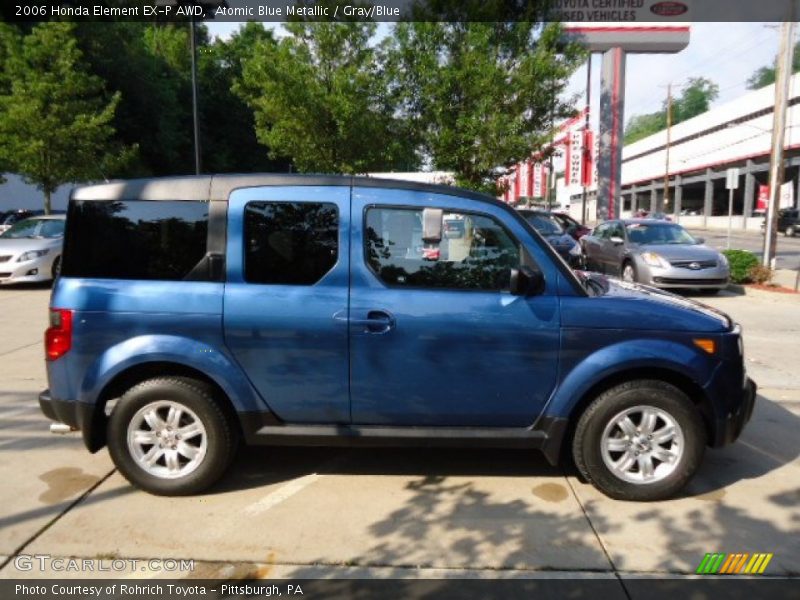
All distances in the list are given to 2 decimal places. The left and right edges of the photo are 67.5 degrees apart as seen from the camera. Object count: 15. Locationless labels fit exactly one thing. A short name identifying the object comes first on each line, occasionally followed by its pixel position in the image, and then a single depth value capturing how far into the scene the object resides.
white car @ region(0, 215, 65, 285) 12.36
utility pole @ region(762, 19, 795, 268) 13.70
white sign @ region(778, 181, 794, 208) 14.05
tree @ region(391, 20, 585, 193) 13.11
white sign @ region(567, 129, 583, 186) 23.88
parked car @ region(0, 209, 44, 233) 21.32
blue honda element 3.53
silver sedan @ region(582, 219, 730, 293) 11.63
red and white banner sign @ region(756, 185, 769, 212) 15.77
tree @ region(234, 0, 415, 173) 14.69
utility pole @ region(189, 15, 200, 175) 14.55
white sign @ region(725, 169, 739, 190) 15.15
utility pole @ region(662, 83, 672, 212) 52.85
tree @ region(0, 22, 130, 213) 17.31
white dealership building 42.20
